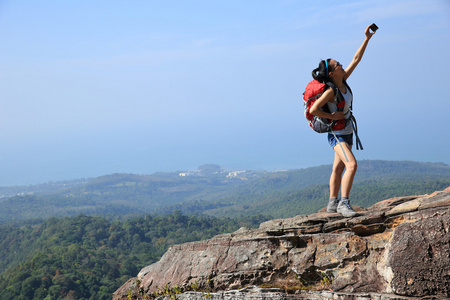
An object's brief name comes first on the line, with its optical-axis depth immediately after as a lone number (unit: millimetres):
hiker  8711
